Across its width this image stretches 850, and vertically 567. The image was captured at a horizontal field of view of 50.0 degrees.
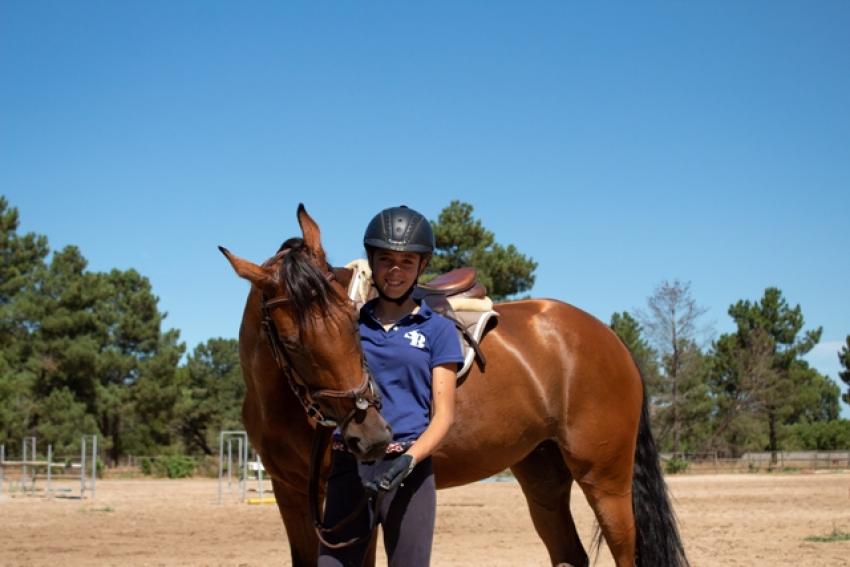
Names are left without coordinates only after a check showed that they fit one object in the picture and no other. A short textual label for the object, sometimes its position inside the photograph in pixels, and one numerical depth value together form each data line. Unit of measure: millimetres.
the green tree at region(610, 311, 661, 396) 43969
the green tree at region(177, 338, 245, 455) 51312
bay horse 2934
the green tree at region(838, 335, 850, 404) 62594
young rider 2883
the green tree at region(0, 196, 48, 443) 38594
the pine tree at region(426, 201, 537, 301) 36844
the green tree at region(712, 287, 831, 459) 49875
